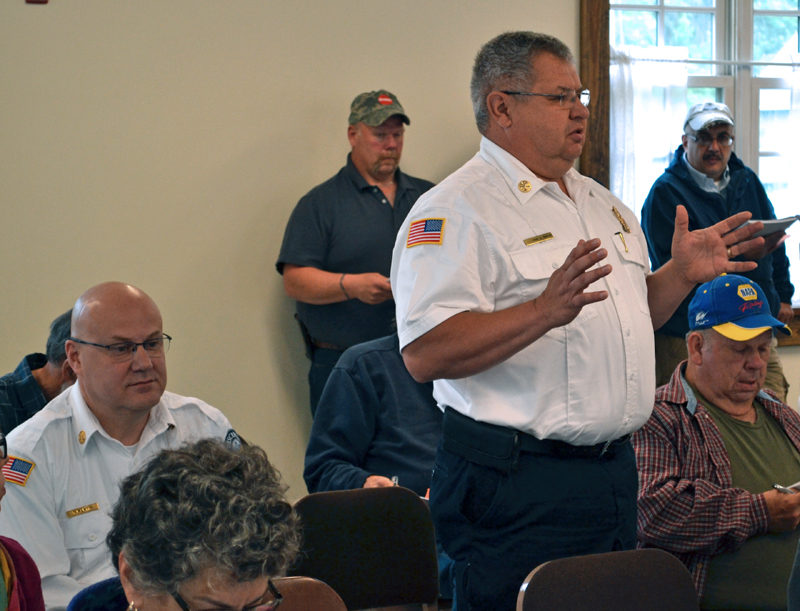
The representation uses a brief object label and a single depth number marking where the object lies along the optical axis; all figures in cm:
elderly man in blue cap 410
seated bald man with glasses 388
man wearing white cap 539
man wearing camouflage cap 510
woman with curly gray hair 342
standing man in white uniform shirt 378
